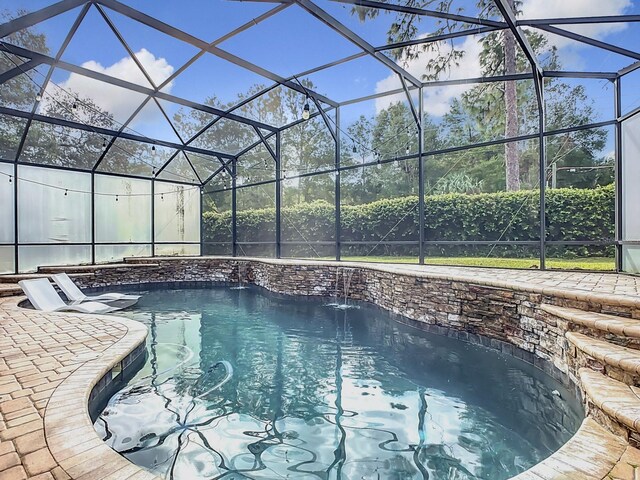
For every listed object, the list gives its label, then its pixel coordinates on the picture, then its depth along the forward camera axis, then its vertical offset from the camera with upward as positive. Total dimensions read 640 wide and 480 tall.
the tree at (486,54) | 8.54 +5.08
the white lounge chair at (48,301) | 6.26 -1.10
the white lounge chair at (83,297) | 7.37 -1.22
